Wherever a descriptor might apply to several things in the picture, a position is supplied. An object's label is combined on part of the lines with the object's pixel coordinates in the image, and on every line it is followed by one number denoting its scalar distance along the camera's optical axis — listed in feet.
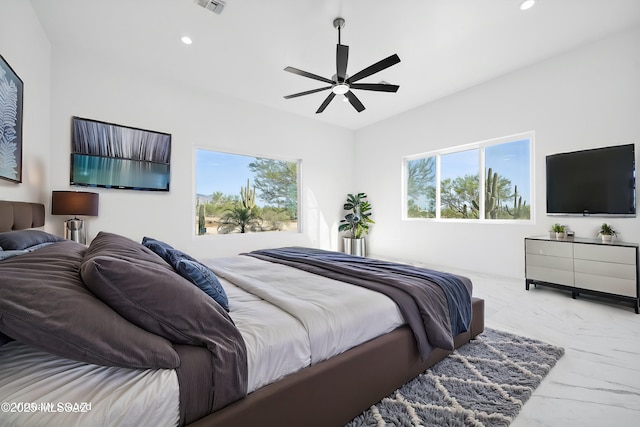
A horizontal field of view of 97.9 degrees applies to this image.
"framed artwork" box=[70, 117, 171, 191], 10.98
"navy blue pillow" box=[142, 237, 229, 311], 4.60
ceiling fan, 8.53
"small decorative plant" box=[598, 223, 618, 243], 10.18
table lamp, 9.51
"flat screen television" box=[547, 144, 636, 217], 10.12
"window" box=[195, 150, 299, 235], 14.76
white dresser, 9.33
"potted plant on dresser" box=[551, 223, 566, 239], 11.30
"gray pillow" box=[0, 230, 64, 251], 5.08
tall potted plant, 19.31
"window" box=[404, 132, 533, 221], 13.43
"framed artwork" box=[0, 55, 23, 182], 6.37
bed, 2.62
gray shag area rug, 4.60
